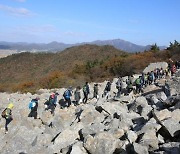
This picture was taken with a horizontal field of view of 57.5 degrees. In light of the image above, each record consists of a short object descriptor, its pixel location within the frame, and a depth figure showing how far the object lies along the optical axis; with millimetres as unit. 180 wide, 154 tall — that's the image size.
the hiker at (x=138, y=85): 12099
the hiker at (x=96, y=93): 12075
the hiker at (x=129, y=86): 12111
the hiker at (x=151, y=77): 13161
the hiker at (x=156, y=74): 14692
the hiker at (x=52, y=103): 10452
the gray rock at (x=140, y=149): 5896
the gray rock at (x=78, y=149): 6690
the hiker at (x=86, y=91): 11228
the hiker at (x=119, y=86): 12595
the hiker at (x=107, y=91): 12096
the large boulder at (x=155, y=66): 19530
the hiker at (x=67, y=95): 10626
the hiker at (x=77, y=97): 11356
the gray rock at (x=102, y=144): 6578
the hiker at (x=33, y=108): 10218
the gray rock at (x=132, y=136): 6534
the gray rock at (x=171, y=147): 5563
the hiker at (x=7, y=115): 9096
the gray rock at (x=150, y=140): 6095
